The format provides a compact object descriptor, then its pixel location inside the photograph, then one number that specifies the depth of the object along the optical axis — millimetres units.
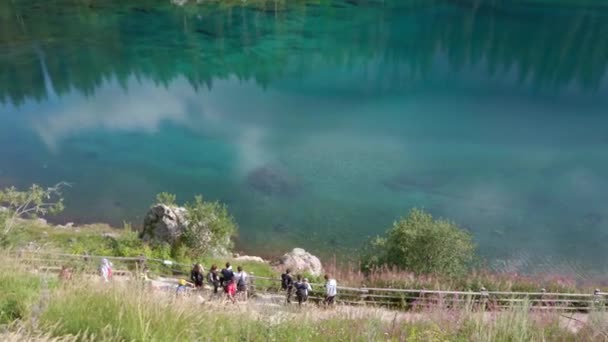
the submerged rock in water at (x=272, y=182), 35634
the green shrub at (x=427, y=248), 22344
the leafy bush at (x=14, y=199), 20812
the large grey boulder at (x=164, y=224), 24719
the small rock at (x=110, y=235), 25600
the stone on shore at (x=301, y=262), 24438
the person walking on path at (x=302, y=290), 15606
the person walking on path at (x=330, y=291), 16219
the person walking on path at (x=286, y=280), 16867
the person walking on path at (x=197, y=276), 16969
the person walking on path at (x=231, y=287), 15551
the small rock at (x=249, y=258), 26156
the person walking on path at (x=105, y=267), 12927
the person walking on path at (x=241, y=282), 16356
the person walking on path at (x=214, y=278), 16534
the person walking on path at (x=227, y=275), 16375
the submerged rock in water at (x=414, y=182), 36812
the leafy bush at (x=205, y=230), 24172
